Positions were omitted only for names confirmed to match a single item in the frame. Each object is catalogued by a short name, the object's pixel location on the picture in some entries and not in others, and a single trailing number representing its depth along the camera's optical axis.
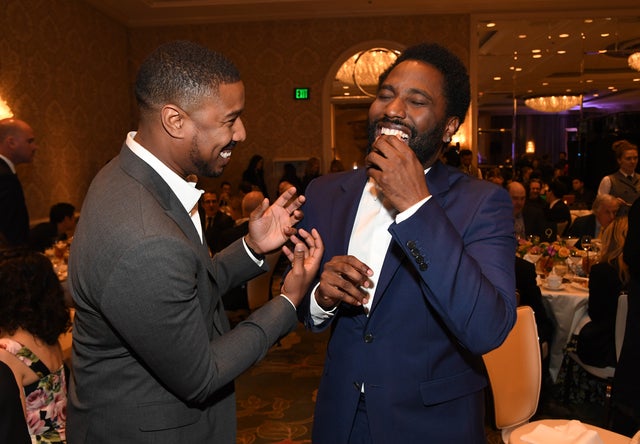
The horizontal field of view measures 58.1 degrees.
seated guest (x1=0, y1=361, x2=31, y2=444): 1.15
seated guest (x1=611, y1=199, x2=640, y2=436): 2.55
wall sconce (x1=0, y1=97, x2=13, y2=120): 6.55
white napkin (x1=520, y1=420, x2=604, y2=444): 1.66
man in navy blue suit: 1.22
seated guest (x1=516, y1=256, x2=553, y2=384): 3.64
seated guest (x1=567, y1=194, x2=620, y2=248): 4.86
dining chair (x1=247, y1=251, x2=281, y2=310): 4.59
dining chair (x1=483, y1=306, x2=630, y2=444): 2.30
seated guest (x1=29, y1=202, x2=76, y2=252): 5.64
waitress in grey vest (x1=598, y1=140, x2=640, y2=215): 6.62
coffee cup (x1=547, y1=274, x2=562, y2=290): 4.09
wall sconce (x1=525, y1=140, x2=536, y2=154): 11.41
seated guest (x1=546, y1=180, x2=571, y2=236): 6.50
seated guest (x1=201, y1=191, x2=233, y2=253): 5.64
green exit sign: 10.14
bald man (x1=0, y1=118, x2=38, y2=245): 4.14
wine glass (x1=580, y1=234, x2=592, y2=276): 4.35
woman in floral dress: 2.20
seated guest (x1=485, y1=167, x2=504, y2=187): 9.81
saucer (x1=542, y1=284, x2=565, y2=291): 4.11
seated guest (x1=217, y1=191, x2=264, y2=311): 4.86
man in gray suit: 1.10
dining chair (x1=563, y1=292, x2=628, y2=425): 3.19
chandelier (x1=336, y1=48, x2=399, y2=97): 10.00
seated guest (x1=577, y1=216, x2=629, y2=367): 3.34
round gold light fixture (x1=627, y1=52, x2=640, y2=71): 9.34
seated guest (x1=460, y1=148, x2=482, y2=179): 8.08
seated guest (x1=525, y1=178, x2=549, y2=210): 6.31
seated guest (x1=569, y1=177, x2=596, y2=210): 9.30
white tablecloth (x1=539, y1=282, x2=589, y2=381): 3.96
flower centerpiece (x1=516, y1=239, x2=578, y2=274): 4.43
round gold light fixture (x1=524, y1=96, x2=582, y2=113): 10.54
